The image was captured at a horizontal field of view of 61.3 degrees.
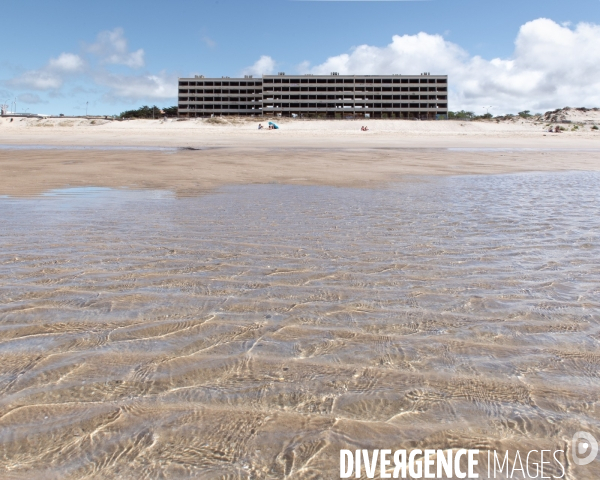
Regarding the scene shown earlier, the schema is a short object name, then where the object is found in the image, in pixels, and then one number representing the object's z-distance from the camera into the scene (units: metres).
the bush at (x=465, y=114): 91.32
